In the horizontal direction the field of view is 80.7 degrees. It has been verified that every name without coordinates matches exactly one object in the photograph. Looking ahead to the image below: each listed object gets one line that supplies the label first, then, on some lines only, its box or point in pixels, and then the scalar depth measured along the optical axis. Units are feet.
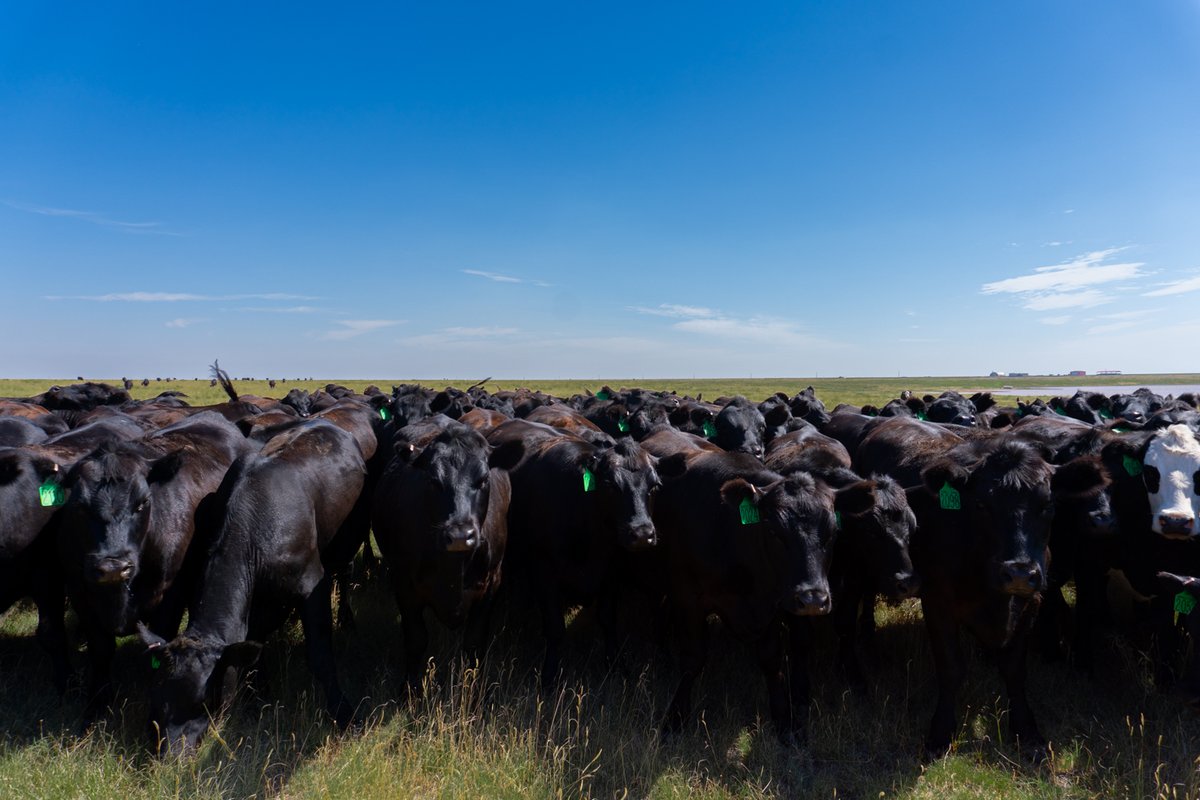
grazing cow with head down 15.44
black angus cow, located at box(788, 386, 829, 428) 46.68
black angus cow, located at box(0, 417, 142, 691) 19.25
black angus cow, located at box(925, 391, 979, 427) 43.24
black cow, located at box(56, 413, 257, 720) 16.99
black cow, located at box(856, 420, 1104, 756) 16.01
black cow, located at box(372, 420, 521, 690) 18.29
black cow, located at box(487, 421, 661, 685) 20.06
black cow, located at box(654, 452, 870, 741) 15.61
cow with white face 18.20
